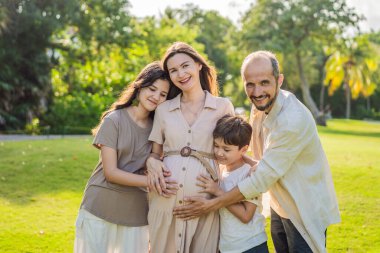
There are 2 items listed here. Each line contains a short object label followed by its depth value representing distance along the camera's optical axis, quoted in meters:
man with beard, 3.50
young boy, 3.65
